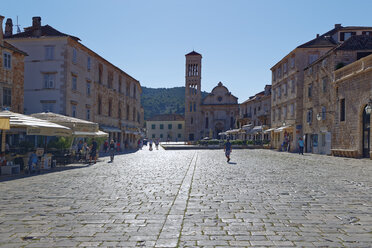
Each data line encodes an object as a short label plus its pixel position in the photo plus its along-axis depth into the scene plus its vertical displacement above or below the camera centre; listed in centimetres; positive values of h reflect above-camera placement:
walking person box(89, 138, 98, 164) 1864 -101
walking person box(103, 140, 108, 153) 3387 -121
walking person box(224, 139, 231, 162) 2006 -71
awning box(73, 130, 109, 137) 1753 -2
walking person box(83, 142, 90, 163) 1864 -108
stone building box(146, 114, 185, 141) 10075 +262
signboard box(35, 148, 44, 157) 1425 -83
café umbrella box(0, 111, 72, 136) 1205 +28
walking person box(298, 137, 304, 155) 2858 -61
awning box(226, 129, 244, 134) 5175 +92
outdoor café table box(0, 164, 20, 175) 1226 -138
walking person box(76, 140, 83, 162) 1911 -104
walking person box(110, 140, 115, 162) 2022 -120
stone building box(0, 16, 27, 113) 2127 +368
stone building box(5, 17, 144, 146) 2795 +519
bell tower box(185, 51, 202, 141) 8244 +988
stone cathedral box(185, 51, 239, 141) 8238 +690
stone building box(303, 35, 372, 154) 2656 +416
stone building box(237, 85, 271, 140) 5066 +379
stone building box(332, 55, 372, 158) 2211 +212
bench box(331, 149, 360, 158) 2298 -98
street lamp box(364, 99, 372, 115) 2017 +193
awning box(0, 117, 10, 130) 1118 +29
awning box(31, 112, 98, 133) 1641 +55
